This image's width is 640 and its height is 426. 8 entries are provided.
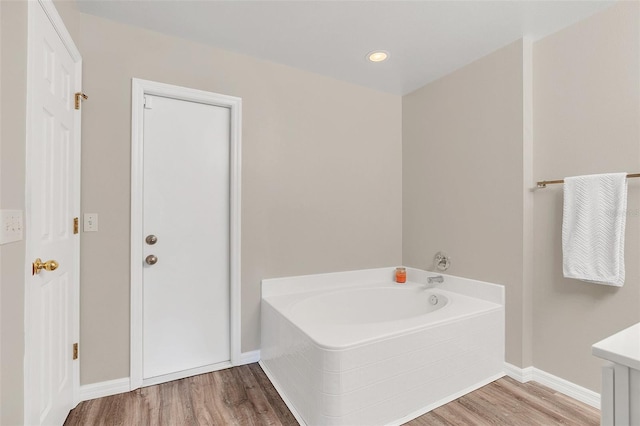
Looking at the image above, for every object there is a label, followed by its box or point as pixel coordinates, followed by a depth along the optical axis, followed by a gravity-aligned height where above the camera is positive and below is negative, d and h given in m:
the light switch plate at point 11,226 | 0.99 -0.05
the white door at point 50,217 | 1.20 -0.02
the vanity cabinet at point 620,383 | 0.72 -0.40
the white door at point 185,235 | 2.09 -0.16
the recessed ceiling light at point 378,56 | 2.26 +1.21
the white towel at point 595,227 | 1.69 -0.06
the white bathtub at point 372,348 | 1.51 -0.79
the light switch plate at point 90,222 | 1.85 -0.05
